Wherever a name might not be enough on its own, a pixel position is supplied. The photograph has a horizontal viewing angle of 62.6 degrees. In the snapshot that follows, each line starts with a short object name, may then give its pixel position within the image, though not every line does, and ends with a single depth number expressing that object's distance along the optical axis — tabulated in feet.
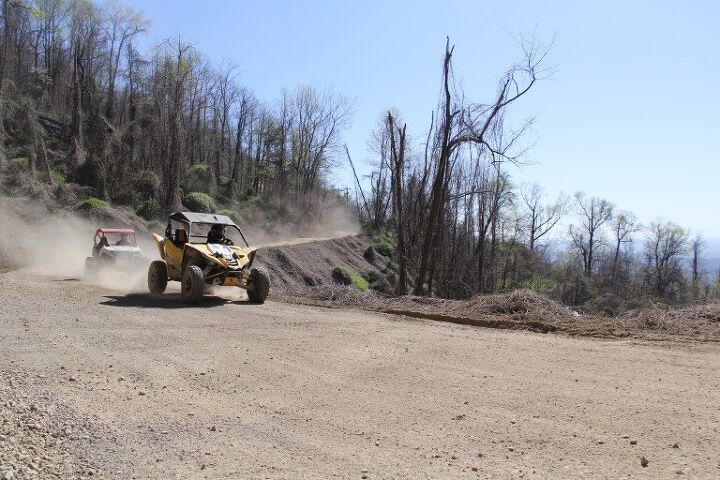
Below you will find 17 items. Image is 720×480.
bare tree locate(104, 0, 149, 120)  156.46
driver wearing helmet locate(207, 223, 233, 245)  51.11
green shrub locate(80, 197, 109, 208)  104.54
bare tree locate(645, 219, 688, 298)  242.58
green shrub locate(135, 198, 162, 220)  115.55
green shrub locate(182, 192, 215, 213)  127.34
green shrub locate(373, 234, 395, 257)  169.78
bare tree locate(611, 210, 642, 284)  250.41
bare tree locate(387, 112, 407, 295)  72.33
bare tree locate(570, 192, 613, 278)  241.96
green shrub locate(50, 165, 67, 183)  111.42
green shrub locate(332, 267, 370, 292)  121.39
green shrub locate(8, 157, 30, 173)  103.24
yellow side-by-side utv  46.95
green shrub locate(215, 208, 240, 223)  132.98
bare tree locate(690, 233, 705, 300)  253.57
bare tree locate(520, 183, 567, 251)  220.02
